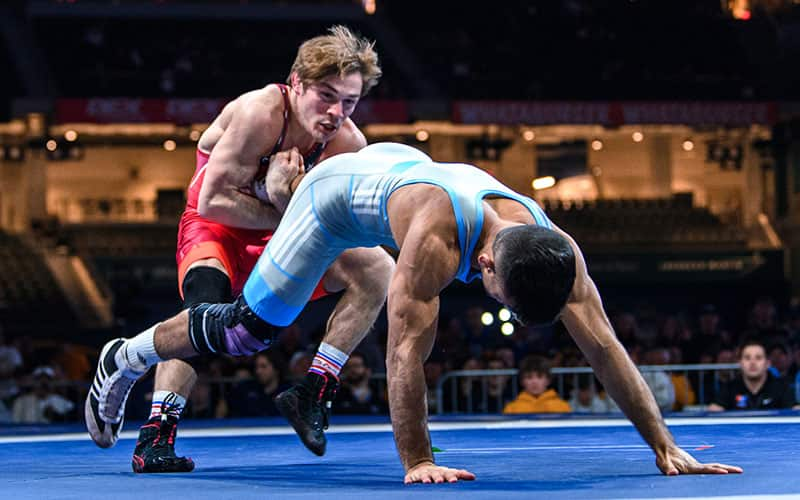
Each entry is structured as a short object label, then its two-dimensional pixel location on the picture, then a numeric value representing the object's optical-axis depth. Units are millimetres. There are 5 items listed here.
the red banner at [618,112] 16953
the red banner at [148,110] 16281
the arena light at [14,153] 20688
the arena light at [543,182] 22859
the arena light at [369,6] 19798
